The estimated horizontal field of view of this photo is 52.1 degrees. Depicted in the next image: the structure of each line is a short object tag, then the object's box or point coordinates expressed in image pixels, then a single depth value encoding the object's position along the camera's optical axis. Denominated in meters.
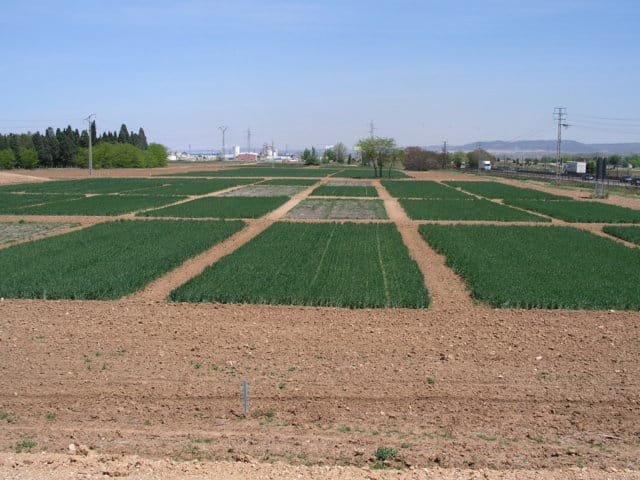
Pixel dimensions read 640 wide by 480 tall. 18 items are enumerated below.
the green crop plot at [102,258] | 18.05
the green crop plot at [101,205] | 41.00
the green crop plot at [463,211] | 39.85
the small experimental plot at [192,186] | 59.69
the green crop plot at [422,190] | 58.59
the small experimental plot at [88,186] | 61.20
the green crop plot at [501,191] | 58.12
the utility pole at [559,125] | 81.42
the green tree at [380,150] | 99.19
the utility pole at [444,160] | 170.57
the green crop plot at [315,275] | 16.92
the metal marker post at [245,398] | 9.70
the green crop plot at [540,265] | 17.28
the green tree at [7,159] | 109.38
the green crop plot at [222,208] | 39.66
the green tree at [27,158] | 111.62
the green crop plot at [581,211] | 39.70
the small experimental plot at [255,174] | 101.82
